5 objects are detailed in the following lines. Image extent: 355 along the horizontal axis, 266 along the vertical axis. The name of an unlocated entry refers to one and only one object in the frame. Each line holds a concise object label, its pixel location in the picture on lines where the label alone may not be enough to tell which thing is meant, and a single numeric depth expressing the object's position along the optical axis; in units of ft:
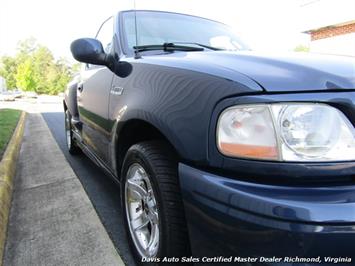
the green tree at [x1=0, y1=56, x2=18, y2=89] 253.75
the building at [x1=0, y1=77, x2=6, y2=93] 178.53
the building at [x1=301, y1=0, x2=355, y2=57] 42.86
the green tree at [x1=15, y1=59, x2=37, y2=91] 148.97
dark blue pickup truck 4.01
